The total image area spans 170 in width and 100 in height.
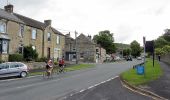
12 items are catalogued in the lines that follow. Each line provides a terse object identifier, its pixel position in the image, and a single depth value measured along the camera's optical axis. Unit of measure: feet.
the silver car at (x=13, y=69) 38.64
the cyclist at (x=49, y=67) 37.79
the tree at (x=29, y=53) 62.63
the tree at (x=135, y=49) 241.53
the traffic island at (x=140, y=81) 20.90
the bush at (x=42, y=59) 62.81
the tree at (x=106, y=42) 163.45
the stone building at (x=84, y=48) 117.45
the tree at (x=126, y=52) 223.88
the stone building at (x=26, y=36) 56.69
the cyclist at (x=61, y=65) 47.99
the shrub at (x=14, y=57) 56.27
